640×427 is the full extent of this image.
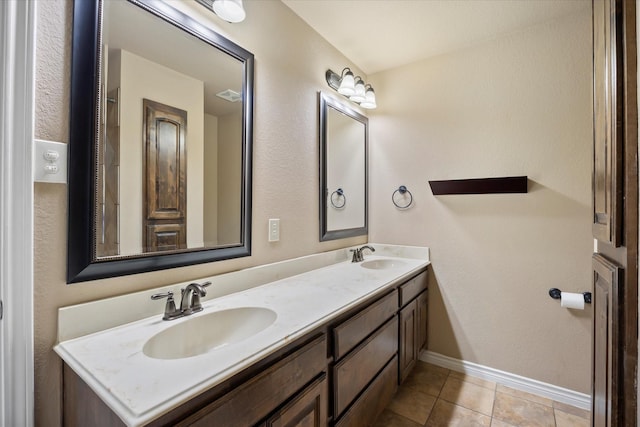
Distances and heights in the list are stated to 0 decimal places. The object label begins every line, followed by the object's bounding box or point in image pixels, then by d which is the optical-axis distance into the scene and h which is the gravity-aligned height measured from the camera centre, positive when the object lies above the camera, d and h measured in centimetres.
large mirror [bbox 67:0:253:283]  92 +28
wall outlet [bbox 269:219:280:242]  160 -10
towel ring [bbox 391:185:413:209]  235 +17
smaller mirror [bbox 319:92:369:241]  202 +34
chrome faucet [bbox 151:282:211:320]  105 -34
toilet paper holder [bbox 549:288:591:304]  175 -50
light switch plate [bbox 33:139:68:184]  83 +15
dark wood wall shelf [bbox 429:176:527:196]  188 +20
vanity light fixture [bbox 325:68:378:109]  205 +94
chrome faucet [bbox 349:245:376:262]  216 -32
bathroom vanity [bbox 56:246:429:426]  66 -45
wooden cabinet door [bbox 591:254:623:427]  74 -39
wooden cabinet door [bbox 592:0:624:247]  73 +26
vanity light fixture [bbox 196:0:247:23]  125 +90
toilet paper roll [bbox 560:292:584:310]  171 -52
